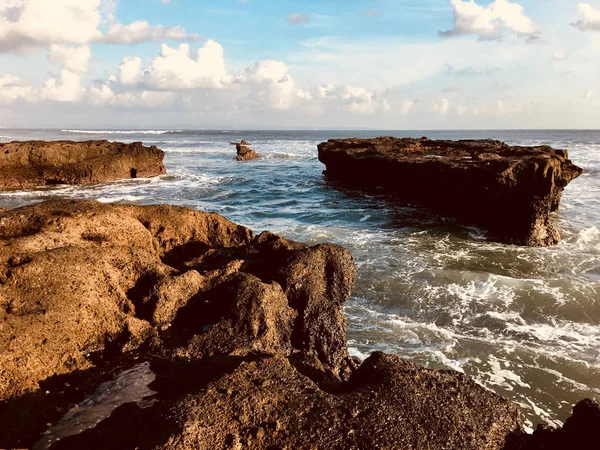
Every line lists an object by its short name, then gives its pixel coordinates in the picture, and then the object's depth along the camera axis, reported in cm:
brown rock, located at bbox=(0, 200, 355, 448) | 444
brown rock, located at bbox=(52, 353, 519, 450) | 312
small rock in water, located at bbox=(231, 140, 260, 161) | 4778
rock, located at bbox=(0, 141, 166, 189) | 2650
